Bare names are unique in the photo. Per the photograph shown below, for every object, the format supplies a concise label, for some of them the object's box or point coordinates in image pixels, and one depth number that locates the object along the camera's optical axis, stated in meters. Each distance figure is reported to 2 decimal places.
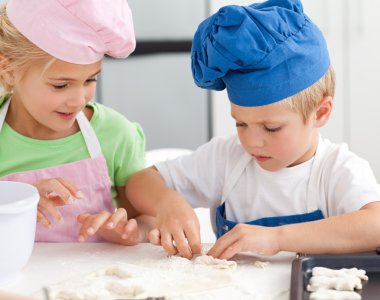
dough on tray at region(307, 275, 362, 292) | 1.54
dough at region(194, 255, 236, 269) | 1.69
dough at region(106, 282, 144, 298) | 1.57
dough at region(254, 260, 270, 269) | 1.70
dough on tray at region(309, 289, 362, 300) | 1.50
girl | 1.87
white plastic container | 1.63
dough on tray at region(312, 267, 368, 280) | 1.59
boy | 1.75
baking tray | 1.58
